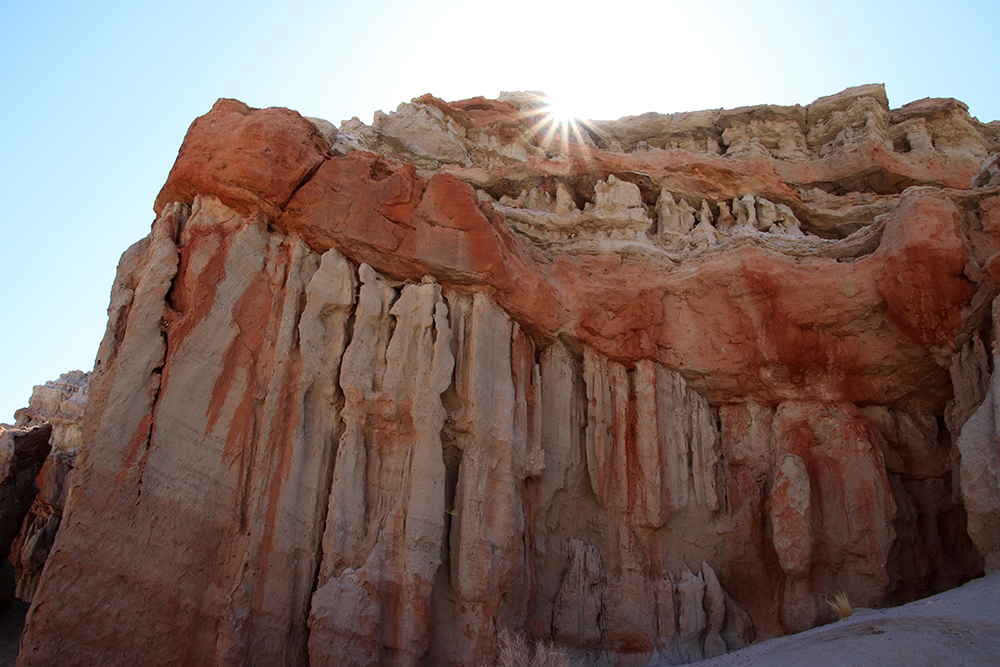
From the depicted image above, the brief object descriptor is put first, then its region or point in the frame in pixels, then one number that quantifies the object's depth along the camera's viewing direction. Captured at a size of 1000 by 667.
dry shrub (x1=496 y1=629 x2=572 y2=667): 10.88
